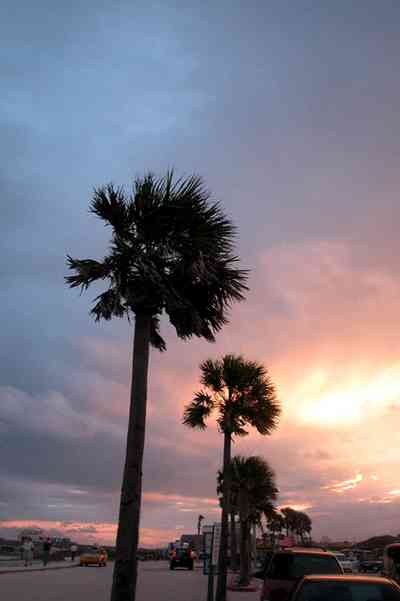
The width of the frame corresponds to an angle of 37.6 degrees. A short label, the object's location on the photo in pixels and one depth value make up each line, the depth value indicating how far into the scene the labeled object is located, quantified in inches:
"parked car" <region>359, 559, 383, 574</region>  1715.8
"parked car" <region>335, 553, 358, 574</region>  1186.9
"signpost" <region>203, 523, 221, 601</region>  633.0
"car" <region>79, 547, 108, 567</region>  1956.2
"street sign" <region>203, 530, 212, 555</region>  648.0
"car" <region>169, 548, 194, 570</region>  2060.9
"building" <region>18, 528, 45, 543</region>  2753.4
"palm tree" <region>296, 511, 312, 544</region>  4728.8
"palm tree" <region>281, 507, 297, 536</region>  4311.0
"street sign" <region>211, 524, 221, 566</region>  641.6
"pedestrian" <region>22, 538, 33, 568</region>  1686.4
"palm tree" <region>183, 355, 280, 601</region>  960.9
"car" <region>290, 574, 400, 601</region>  278.7
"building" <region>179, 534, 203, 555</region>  4201.8
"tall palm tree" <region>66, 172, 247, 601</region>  556.7
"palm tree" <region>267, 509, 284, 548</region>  3478.3
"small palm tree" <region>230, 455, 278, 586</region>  1498.5
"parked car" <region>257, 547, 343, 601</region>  463.2
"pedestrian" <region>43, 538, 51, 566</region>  1722.2
